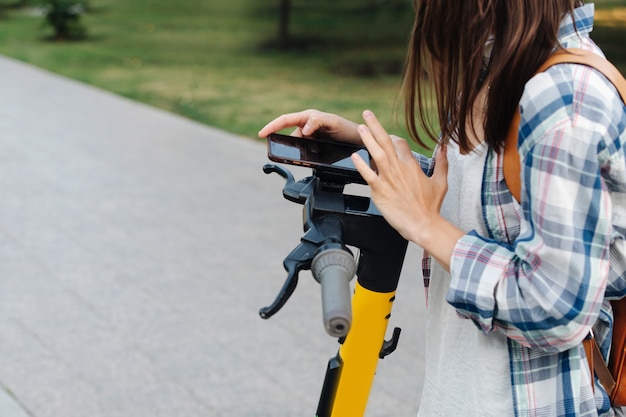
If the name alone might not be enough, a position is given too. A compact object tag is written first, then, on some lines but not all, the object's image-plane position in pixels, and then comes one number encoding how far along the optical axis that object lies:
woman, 1.44
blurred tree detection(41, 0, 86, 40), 16.06
